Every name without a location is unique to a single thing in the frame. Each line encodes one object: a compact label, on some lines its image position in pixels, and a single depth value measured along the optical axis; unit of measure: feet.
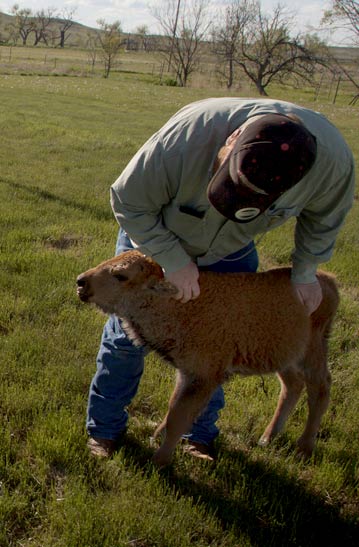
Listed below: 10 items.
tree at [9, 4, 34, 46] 341.88
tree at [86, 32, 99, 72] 202.43
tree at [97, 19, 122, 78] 171.01
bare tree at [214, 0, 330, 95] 162.30
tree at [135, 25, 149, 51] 320.91
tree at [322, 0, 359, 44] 77.28
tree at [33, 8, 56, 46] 347.36
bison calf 9.63
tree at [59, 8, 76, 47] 337.31
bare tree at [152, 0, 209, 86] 174.40
